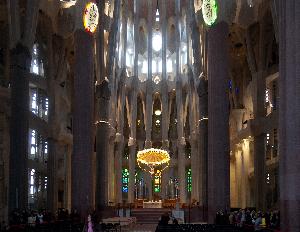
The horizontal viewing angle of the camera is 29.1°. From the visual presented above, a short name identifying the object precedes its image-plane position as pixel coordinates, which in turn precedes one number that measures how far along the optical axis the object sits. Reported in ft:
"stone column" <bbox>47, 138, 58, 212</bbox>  138.41
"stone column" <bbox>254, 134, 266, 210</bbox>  132.46
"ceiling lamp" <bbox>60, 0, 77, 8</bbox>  135.83
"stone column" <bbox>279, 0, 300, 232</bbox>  63.26
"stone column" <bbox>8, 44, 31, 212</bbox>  100.48
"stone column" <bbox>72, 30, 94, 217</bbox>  101.71
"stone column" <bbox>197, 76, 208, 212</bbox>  138.62
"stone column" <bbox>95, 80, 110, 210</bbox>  147.74
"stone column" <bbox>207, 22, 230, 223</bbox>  100.73
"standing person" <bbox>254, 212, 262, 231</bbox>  73.82
